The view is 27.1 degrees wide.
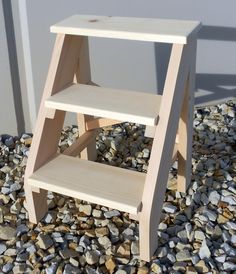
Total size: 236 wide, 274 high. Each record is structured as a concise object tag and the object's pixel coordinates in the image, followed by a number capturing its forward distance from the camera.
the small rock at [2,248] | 1.86
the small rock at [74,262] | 1.78
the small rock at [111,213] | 2.01
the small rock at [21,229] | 1.93
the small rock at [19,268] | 1.77
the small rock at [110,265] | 1.76
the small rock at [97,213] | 2.01
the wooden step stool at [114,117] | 1.66
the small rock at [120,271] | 1.74
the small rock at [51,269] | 1.75
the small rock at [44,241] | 1.86
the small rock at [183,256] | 1.79
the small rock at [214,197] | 2.06
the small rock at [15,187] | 2.15
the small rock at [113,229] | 1.91
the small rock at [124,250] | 1.82
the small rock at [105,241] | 1.86
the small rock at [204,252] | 1.79
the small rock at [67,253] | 1.82
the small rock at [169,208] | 2.01
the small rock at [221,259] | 1.78
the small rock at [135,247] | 1.82
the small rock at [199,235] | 1.87
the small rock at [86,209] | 2.03
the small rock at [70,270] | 1.75
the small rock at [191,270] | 1.74
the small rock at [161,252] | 1.81
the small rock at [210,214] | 1.97
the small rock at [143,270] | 1.74
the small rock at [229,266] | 1.75
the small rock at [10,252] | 1.85
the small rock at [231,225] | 1.93
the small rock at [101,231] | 1.91
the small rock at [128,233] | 1.89
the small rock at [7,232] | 1.93
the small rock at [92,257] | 1.78
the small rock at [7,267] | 1.78
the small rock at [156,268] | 1.74
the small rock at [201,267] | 1.75
